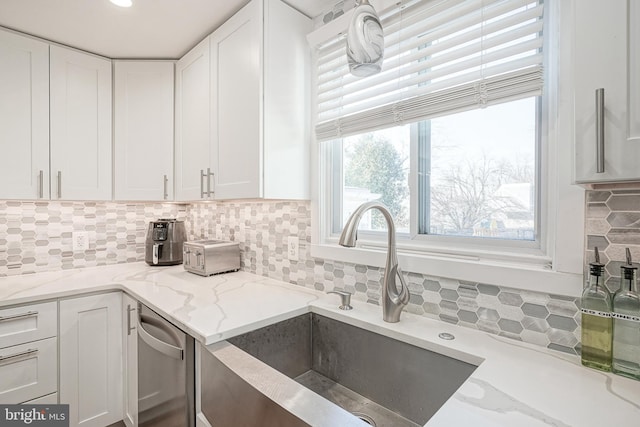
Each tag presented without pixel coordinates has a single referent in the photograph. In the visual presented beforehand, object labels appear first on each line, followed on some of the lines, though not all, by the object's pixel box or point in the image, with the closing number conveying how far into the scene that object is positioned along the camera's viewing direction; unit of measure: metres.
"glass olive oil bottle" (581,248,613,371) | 0.77
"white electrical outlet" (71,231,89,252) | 2.12
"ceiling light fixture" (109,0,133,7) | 1.46
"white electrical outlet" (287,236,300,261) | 1.67
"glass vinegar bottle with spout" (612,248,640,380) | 0.74
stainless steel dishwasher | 1.10
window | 1.01
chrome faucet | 1.11
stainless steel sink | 0.93
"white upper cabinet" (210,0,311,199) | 1.43
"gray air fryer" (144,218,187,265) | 2.15
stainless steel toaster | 1.82
